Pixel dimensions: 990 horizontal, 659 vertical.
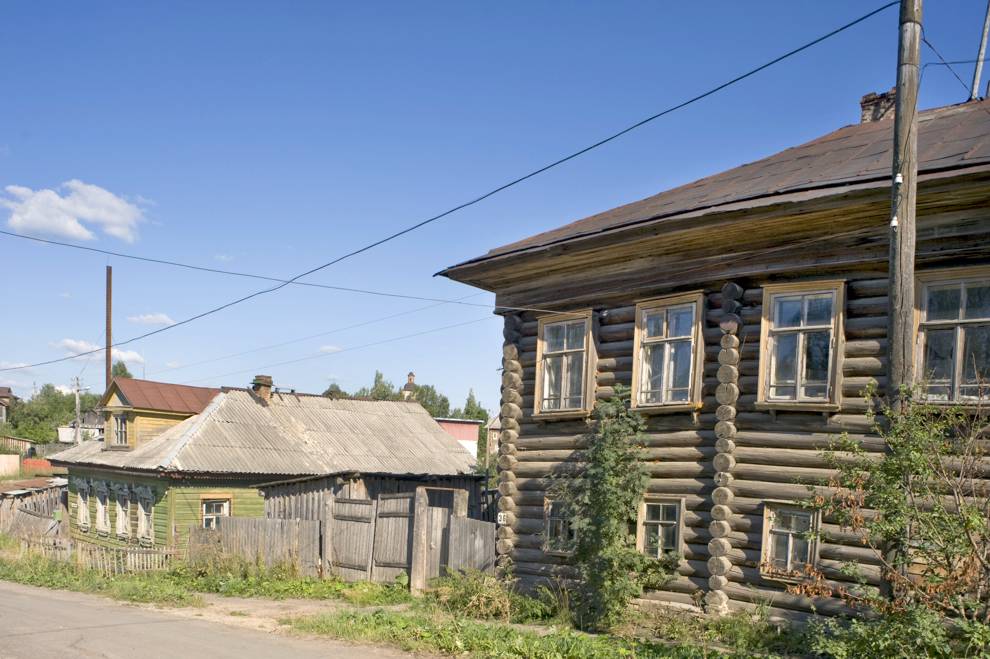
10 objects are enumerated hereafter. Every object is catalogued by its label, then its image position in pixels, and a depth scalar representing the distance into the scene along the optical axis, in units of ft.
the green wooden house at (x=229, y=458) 82.89
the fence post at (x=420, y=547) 54.03
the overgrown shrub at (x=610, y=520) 42.29
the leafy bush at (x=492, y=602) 45.60
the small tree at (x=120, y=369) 355.27
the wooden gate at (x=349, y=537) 58.39
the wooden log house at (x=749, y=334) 36.19
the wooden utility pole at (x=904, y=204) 27.48
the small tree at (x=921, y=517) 24.26
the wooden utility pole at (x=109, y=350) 119.03
